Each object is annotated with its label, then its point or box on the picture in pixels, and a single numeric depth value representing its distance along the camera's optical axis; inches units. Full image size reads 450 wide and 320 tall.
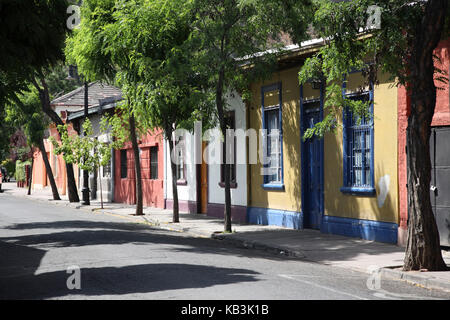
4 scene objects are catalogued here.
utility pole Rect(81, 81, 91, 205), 1110.1
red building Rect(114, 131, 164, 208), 1035.3
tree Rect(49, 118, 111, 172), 1019.3
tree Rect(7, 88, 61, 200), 1342.3
